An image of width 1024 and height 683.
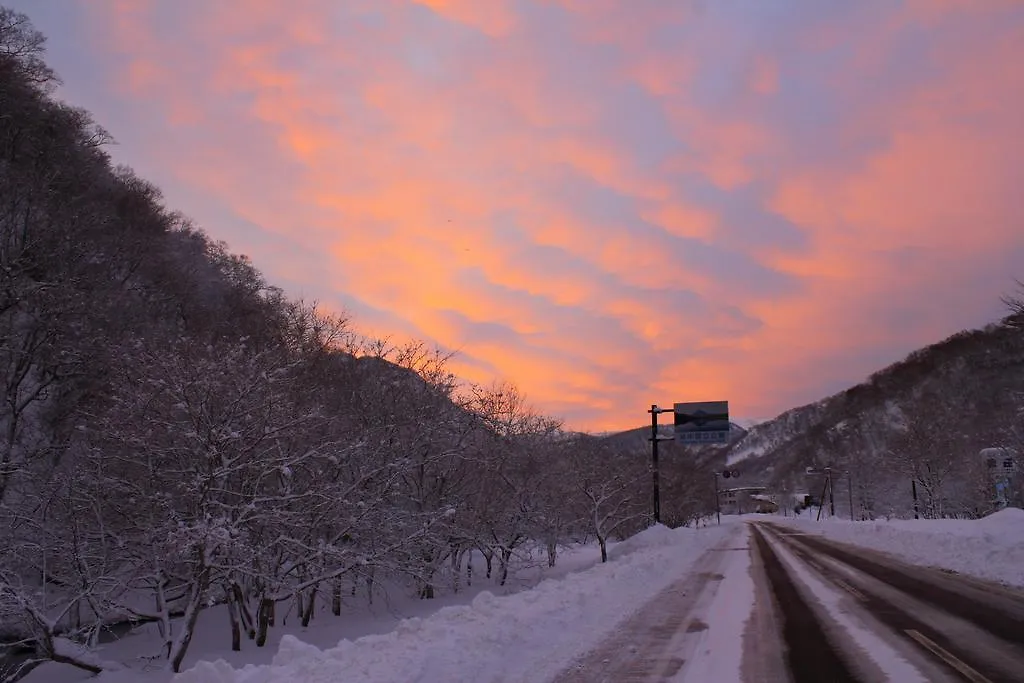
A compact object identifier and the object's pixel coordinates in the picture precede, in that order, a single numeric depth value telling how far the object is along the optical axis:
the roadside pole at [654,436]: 34.52
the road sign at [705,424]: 39.94
